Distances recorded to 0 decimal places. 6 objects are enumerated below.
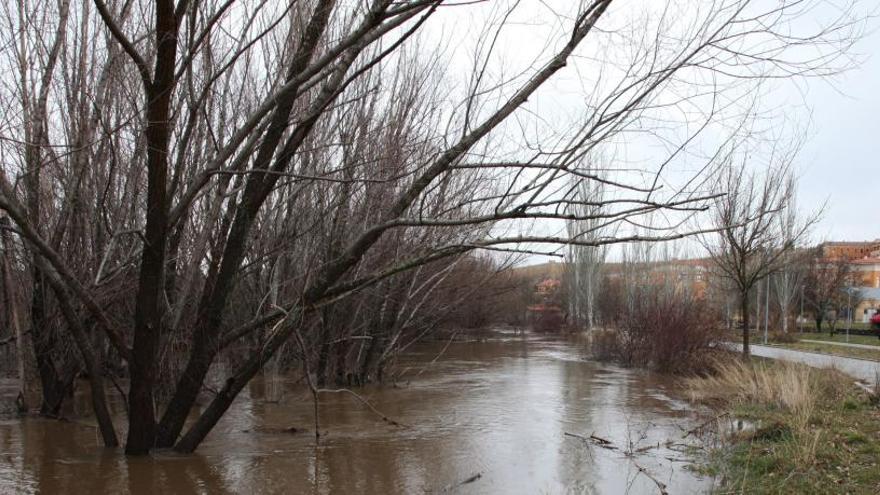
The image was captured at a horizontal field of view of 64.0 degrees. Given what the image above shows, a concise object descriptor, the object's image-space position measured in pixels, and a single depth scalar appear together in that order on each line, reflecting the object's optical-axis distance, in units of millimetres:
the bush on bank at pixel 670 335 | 17578
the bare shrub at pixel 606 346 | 20931
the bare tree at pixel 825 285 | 38772
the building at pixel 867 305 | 49250
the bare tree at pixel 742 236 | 16500
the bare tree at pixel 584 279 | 38253
